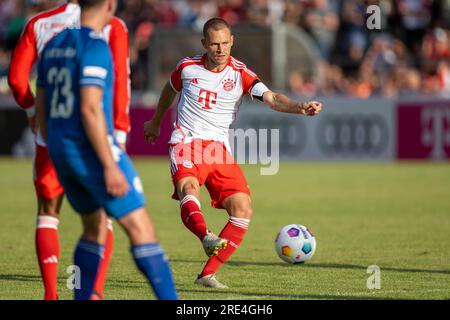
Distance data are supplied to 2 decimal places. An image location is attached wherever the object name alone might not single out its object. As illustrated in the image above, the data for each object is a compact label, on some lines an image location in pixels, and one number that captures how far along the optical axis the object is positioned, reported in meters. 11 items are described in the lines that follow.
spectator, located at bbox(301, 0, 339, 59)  26.11
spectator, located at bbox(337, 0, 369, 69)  25.27
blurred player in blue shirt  5.83
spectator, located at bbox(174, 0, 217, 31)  27.14
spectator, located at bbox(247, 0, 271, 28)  26.35
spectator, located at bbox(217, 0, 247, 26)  26.80
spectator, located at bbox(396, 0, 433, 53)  25.36
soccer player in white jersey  8.55
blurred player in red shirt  7.12
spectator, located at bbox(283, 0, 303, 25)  26.33
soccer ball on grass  8.89
